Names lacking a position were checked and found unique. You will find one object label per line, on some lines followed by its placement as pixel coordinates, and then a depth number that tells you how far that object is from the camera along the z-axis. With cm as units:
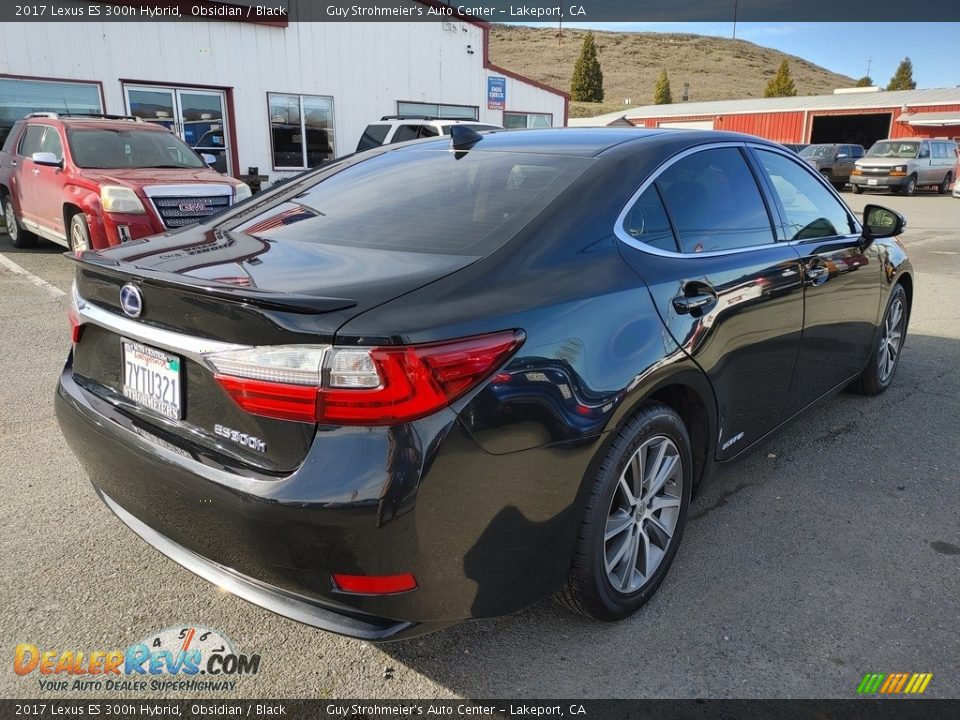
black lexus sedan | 183
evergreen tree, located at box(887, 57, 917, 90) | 10556
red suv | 777
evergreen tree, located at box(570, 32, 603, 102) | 9169
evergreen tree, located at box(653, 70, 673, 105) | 9016
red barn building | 3694
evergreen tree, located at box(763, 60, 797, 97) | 8875
